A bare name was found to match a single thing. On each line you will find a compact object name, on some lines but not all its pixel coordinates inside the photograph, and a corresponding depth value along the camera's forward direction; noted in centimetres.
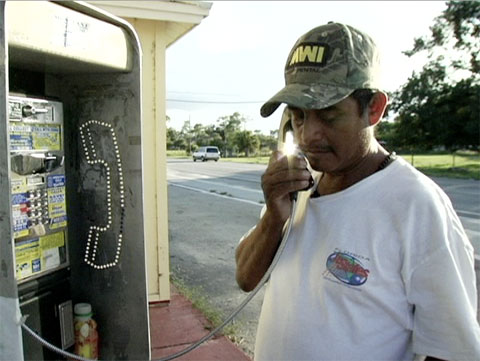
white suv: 3662
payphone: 176
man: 94
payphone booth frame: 215
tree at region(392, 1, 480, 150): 2044
